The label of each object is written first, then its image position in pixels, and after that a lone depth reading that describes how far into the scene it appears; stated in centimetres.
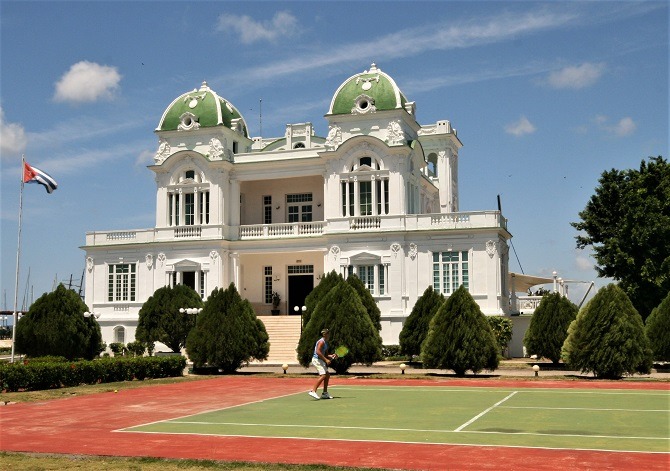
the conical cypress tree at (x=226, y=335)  3544
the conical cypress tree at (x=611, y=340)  2953
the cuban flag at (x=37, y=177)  3734
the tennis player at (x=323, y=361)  2323
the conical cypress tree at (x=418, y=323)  4047
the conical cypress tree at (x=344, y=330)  3362
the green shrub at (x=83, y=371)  2598
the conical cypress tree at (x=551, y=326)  3838
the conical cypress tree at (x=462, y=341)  3188
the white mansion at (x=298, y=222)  4762
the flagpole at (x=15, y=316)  3438
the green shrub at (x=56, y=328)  3709
